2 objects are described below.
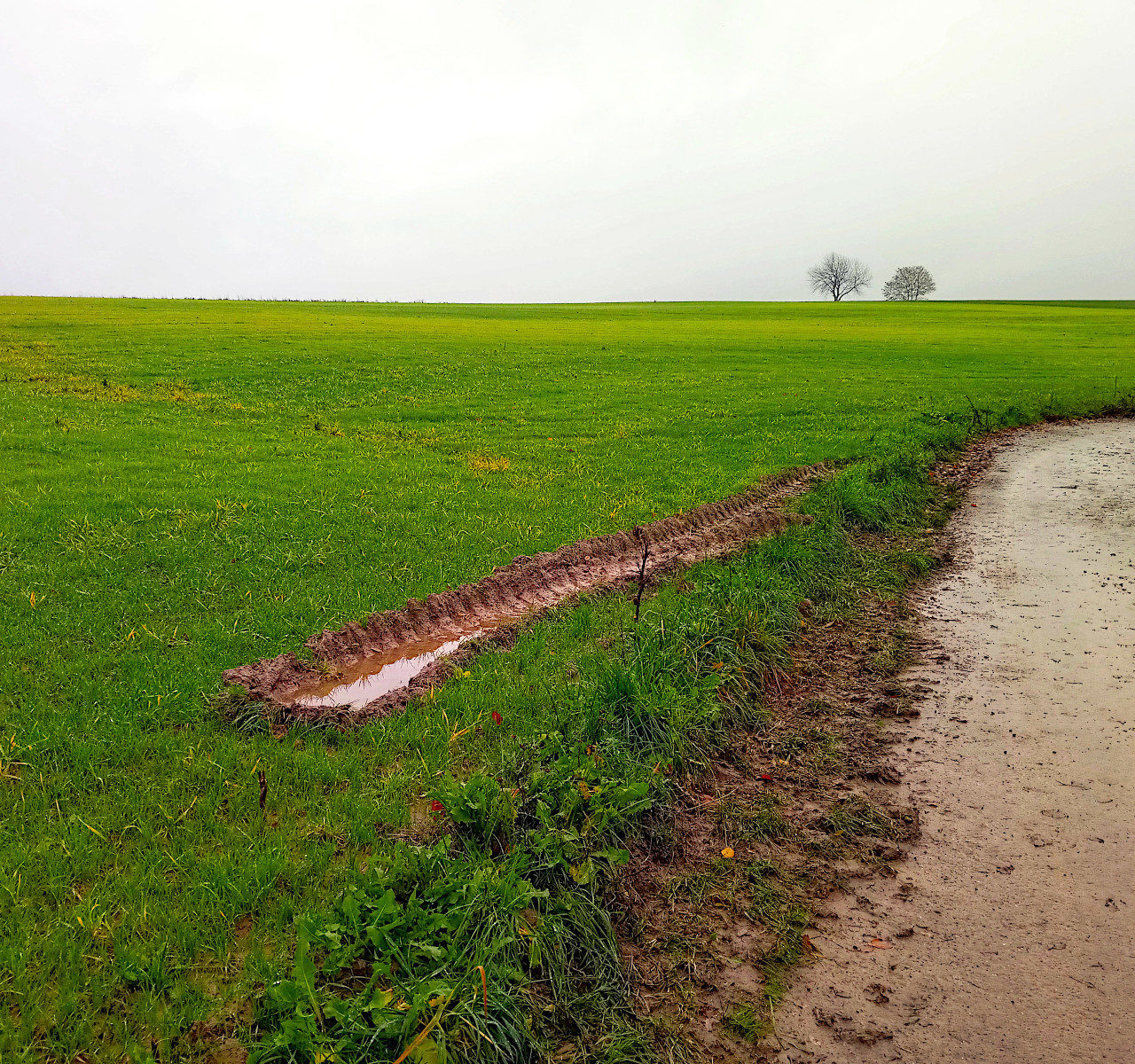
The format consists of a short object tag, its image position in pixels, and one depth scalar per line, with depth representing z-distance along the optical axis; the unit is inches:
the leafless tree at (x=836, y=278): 4793.3
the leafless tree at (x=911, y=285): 4478.3
